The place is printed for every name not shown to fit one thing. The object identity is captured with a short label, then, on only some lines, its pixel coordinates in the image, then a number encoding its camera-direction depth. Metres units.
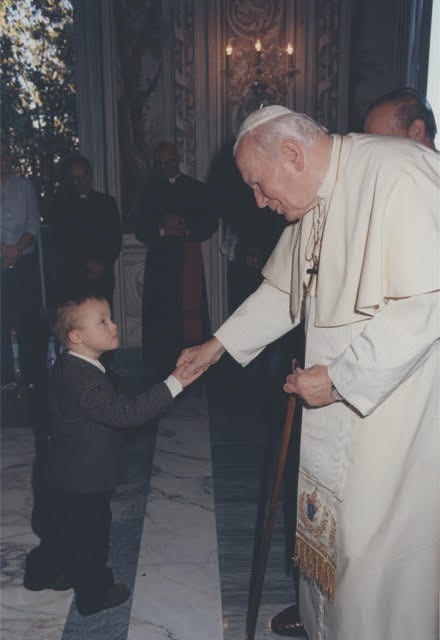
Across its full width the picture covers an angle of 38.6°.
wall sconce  6.50
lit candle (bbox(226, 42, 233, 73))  6.41
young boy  2.33
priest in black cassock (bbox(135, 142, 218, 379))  5.64
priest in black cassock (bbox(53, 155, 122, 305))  5.46
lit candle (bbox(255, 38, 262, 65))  6.32
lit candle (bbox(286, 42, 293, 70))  6.33
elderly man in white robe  1.79
